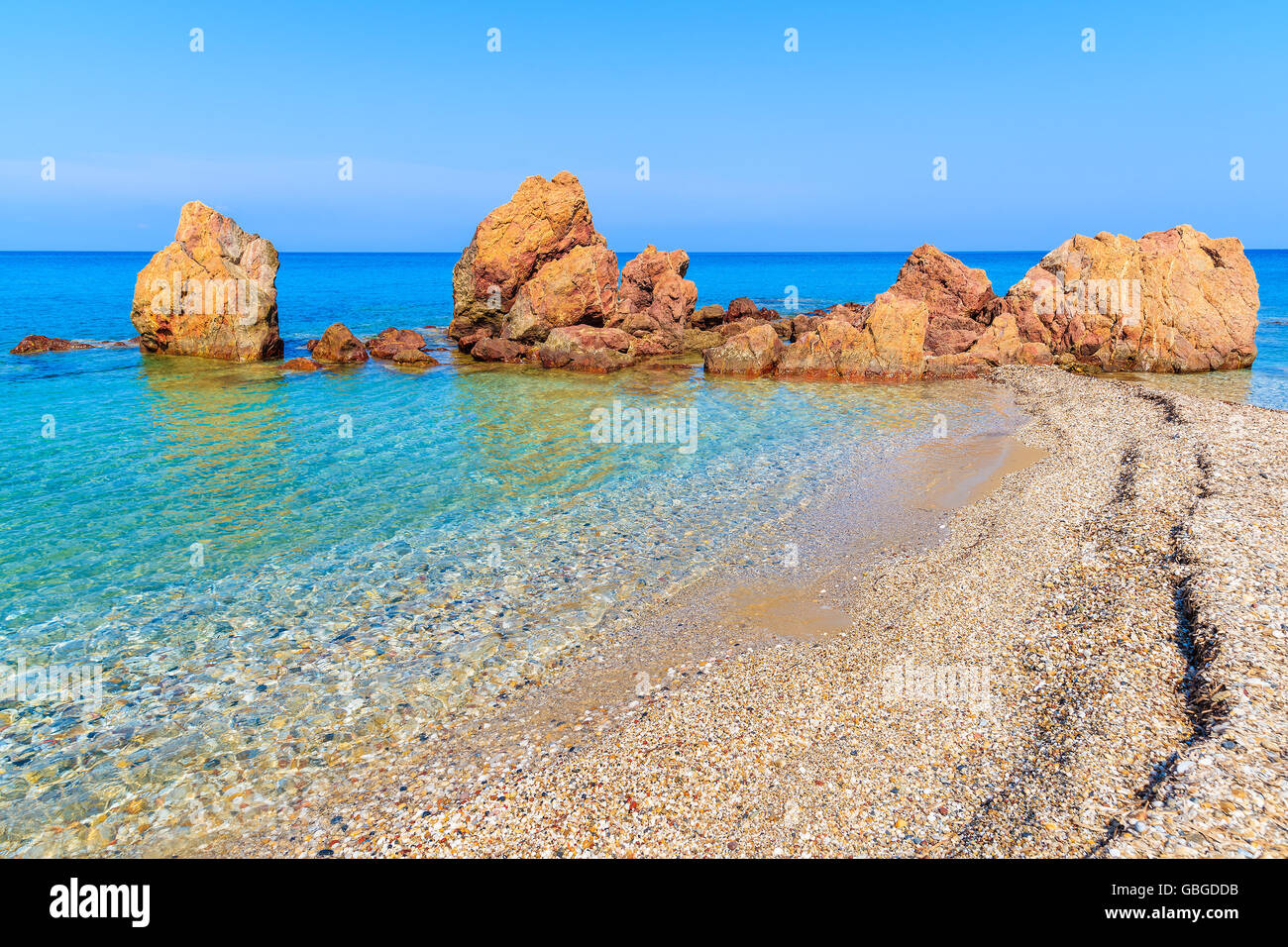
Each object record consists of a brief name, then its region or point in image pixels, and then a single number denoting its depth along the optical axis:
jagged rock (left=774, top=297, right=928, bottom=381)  39.53
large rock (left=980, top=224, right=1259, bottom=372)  40.16
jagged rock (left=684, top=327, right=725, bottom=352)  51.38
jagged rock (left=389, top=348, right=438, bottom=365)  43.50
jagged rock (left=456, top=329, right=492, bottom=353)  46.59
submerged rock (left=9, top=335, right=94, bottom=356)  44.34
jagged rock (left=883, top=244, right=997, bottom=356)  48.50
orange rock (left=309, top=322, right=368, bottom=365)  43.25
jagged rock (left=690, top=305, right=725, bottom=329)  57.66
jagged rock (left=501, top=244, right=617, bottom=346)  45.56
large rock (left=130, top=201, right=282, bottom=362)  42.00
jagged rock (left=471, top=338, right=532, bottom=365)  44.53
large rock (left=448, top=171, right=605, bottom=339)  46.00
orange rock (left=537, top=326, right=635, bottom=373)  42.88
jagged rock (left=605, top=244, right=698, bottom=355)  49.34
